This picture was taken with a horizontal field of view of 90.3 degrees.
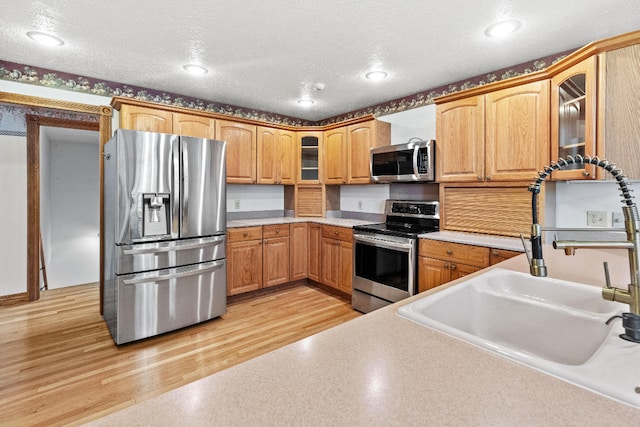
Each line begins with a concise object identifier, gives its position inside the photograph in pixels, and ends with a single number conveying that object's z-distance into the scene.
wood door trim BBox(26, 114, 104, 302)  3.44
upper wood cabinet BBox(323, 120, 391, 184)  3.66
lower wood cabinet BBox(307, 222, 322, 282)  3.93
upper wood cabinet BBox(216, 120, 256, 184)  3.61
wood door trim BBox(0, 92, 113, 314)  2.78
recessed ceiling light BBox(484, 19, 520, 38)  2.08
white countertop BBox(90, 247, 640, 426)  0.52
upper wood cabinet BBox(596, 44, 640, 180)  1.77
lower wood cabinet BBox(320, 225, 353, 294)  3.54
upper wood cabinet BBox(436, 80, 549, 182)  2.36
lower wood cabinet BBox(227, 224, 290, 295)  3.45
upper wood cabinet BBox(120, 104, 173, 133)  2.98
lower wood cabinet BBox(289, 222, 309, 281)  3.92
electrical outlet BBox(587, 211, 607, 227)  2.25
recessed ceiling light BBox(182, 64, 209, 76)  2.79
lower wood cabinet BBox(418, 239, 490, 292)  2.43
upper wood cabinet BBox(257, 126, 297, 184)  3.94
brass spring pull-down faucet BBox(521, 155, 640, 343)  0.74
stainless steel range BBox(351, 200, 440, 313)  2.85
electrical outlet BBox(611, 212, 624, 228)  2.17
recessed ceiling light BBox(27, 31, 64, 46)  2.26
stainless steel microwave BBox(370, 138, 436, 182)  3.02
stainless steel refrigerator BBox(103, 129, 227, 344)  2.52
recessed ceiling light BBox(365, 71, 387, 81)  2.93
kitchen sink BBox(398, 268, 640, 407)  0.67
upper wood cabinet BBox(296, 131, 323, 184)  4.24
